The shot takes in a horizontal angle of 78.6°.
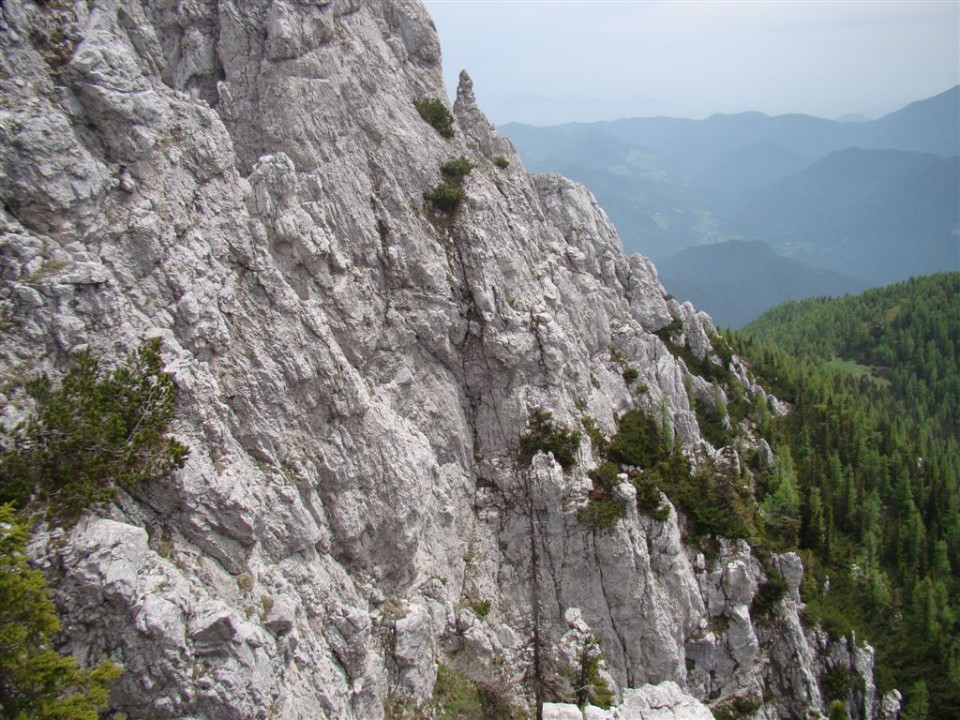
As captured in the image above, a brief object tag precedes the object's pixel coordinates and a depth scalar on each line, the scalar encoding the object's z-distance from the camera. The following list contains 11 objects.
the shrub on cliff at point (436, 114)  43.31
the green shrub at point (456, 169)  41.78
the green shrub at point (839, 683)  43.12
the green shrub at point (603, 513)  35.84
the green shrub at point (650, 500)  39.31
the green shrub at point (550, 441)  37.53
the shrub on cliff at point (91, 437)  19.03
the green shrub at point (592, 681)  31.88
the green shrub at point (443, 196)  39.84
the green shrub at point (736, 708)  39.00
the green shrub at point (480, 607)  33.41
